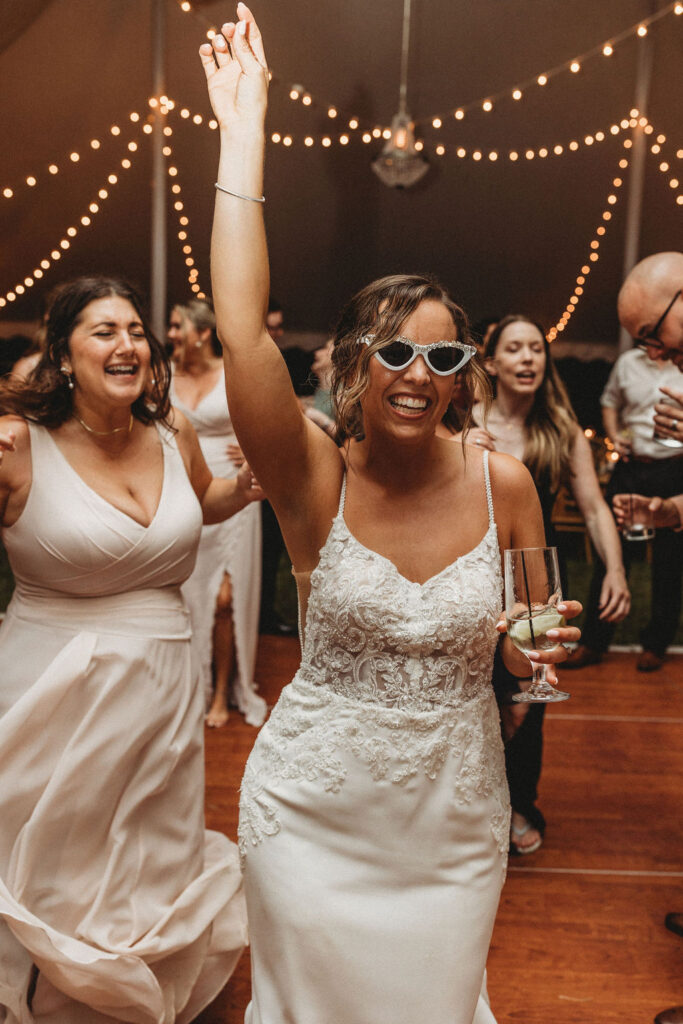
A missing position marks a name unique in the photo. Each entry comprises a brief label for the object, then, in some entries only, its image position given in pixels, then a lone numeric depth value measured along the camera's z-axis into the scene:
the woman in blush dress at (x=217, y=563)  4.16
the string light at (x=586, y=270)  7.01
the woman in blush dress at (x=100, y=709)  2.04
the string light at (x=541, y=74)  6.05
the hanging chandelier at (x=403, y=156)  6.72
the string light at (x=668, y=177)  6.37
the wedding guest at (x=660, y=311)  2.32
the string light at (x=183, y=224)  6.18
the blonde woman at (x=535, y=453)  2.98
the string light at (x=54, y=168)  5.91
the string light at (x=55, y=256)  6.34
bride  1.46
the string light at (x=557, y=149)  6.68
